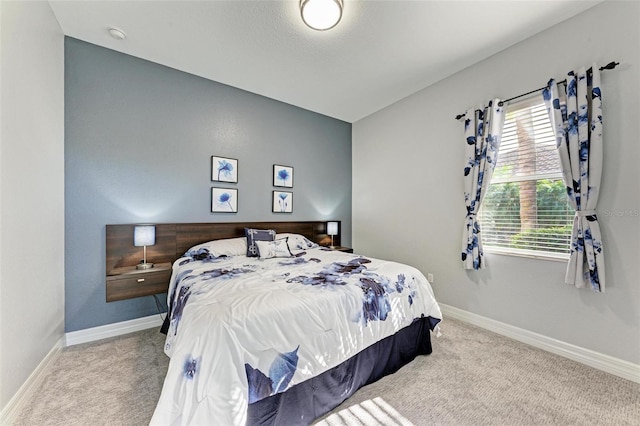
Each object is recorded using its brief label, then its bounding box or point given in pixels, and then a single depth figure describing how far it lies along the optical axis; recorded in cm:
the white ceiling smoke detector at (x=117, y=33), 236
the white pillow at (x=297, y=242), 321
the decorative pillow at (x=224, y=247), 279
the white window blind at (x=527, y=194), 229
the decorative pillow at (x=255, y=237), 298
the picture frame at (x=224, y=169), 322
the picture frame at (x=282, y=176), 373
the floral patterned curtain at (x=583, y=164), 199
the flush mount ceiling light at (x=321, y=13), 195
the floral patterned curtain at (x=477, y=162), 261
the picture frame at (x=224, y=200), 323
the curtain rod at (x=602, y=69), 195
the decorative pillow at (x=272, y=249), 286
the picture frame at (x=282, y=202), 374
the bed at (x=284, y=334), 119
